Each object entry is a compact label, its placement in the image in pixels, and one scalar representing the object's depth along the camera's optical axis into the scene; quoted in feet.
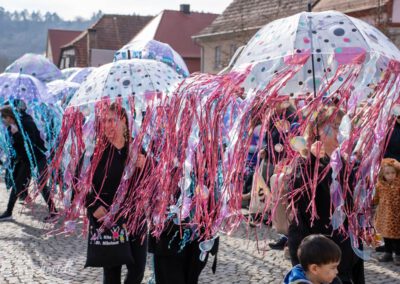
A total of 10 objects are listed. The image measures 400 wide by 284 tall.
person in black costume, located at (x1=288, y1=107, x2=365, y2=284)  11.92
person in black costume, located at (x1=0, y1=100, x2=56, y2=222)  27.45
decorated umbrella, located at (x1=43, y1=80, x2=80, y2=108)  32.04
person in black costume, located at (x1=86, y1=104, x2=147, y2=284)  13.70
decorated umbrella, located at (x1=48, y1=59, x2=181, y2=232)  15.19
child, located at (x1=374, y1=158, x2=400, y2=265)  20.49
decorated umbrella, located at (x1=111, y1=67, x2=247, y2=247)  12.69
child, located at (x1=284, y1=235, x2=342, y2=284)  10.30
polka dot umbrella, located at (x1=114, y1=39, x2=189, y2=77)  22.52
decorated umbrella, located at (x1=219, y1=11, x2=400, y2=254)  11.71
